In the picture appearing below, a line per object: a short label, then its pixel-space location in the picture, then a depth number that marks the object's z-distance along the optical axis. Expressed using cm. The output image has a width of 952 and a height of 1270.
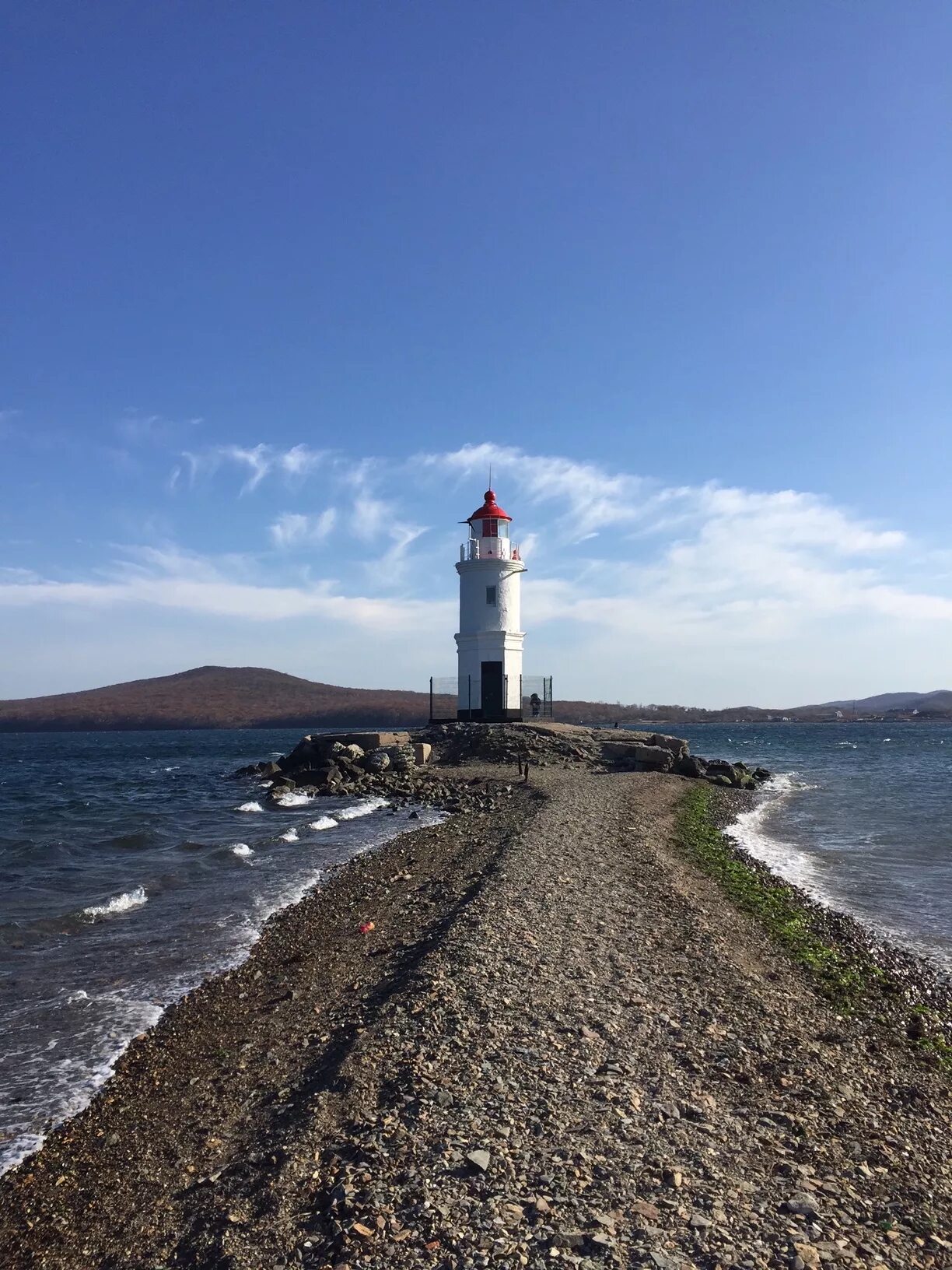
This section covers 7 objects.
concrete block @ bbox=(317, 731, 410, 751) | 3456
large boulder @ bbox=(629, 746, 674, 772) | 3325
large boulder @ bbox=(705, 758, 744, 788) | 3425
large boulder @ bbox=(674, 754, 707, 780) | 3419
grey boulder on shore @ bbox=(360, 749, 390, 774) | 3164
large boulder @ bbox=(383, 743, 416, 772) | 3170
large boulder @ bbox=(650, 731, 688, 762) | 3619
